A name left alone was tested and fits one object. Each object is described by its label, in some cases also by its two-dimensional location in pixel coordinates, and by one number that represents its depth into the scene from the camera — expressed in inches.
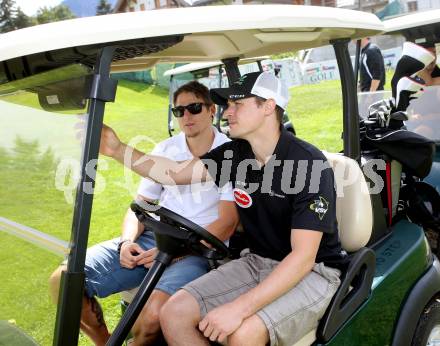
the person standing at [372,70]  184.9
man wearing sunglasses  91.0
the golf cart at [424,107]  116.7
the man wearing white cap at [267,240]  67.1
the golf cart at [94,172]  53.5
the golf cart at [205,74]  157.2
